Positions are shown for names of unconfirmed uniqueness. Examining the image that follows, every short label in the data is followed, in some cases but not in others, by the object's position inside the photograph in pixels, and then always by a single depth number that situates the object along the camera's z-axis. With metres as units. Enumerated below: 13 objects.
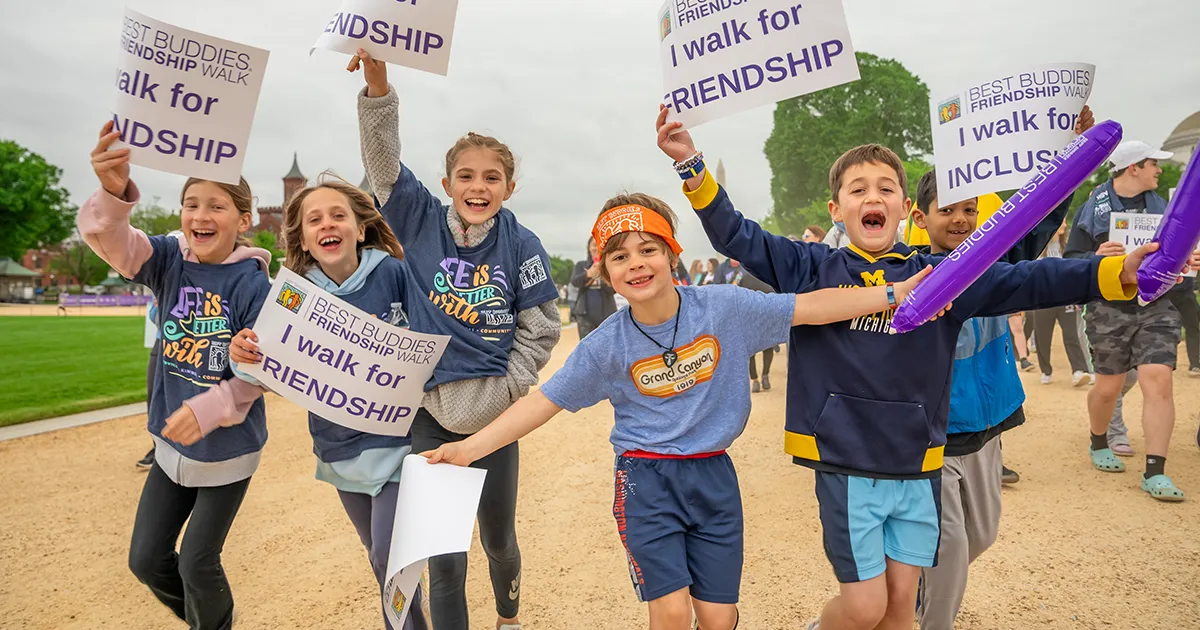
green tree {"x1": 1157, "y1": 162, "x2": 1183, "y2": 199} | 31.67
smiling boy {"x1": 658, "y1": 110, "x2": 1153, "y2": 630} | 2.51
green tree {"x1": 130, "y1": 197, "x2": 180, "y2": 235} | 71.56
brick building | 92.00
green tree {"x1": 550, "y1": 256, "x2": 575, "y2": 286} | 113.62
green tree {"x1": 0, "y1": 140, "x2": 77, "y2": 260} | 46.16
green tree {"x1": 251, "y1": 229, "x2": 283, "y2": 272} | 74.94
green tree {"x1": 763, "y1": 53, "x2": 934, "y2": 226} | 36.72
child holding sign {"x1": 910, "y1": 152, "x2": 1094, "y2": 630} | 2.80
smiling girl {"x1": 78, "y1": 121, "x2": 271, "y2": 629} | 2.82
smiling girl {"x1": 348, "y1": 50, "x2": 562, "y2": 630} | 2.93
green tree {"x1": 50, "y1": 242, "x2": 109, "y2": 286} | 72.81
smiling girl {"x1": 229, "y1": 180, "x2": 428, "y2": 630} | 2.86
